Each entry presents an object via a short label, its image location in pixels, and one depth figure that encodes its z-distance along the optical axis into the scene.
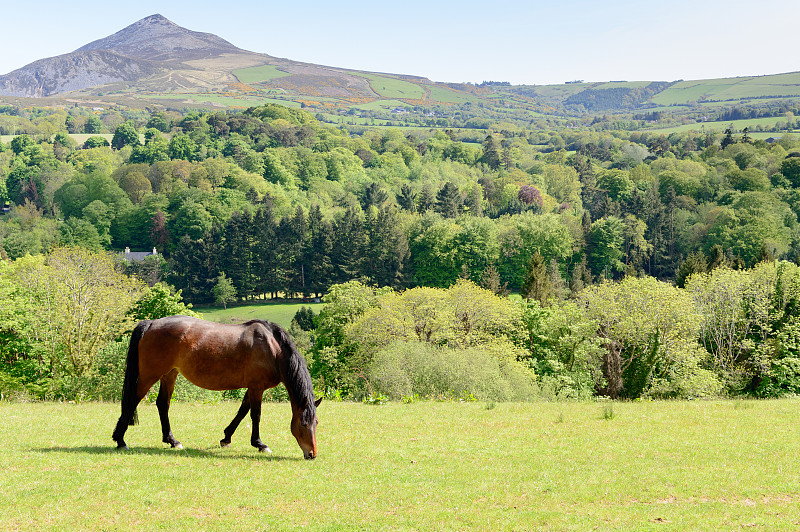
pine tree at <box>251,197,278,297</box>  105.00
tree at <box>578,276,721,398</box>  39.50
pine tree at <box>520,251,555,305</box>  76.38
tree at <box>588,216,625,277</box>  116.31
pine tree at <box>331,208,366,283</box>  108.31
